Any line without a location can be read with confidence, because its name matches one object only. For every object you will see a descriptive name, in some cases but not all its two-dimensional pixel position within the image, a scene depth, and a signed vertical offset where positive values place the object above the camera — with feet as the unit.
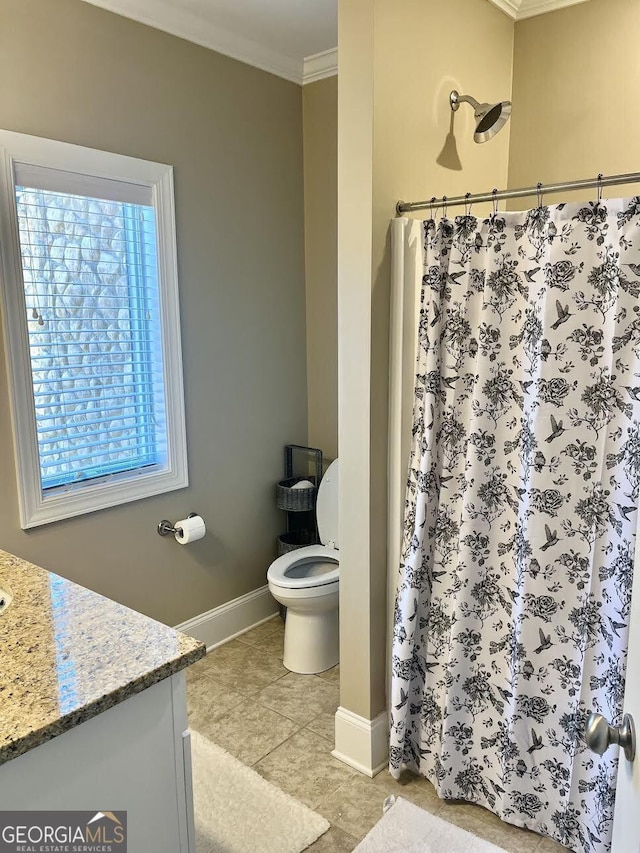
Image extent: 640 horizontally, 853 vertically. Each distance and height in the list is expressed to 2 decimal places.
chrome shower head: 6.93 +2.13
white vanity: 3.64 -2.23
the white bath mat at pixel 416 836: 6.27 -4.98
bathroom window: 7.50 -0.06
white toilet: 9.02 -3.75
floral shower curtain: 5.69 -1.84
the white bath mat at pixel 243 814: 6.50 -5.07
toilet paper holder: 9.27 -2.90
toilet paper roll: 9.27 -2.92
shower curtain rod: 5.50 +1.11
